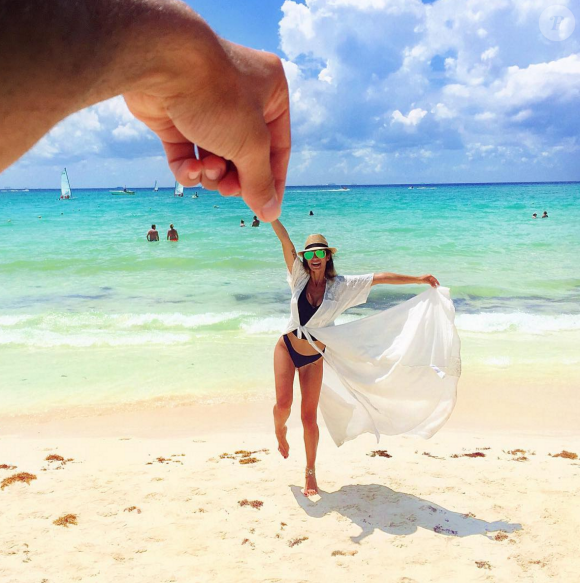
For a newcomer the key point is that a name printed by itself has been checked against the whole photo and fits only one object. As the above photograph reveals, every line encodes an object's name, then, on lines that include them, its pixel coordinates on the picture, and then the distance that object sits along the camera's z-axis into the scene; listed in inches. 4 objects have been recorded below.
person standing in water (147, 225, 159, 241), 1095.0
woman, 200.2
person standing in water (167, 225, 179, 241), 1104.8
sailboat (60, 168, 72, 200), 3036.9
